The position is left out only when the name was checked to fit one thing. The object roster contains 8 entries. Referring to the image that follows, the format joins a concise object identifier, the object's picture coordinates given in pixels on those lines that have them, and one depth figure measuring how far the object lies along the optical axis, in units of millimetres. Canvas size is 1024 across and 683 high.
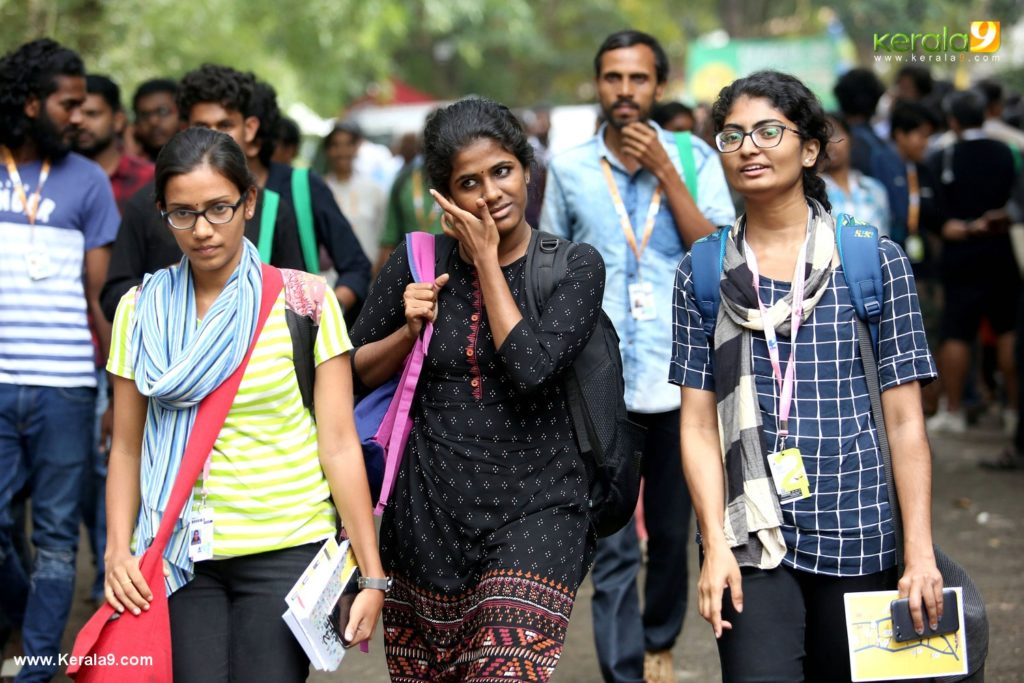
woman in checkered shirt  7078
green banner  48437
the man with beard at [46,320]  10258
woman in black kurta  7297
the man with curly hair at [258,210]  10148
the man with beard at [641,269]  10500
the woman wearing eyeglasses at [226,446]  7242
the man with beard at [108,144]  13570
